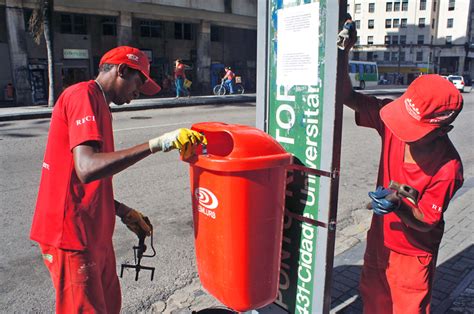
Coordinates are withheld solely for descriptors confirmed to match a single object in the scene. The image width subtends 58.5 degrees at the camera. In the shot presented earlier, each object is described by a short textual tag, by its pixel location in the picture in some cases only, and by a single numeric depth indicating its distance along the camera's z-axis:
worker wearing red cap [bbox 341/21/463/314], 1.89
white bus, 36.00
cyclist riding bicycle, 24.51
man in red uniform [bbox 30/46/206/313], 1.85
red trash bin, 1.88
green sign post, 1.99
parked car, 33.72
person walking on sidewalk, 21.27
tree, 16.50
